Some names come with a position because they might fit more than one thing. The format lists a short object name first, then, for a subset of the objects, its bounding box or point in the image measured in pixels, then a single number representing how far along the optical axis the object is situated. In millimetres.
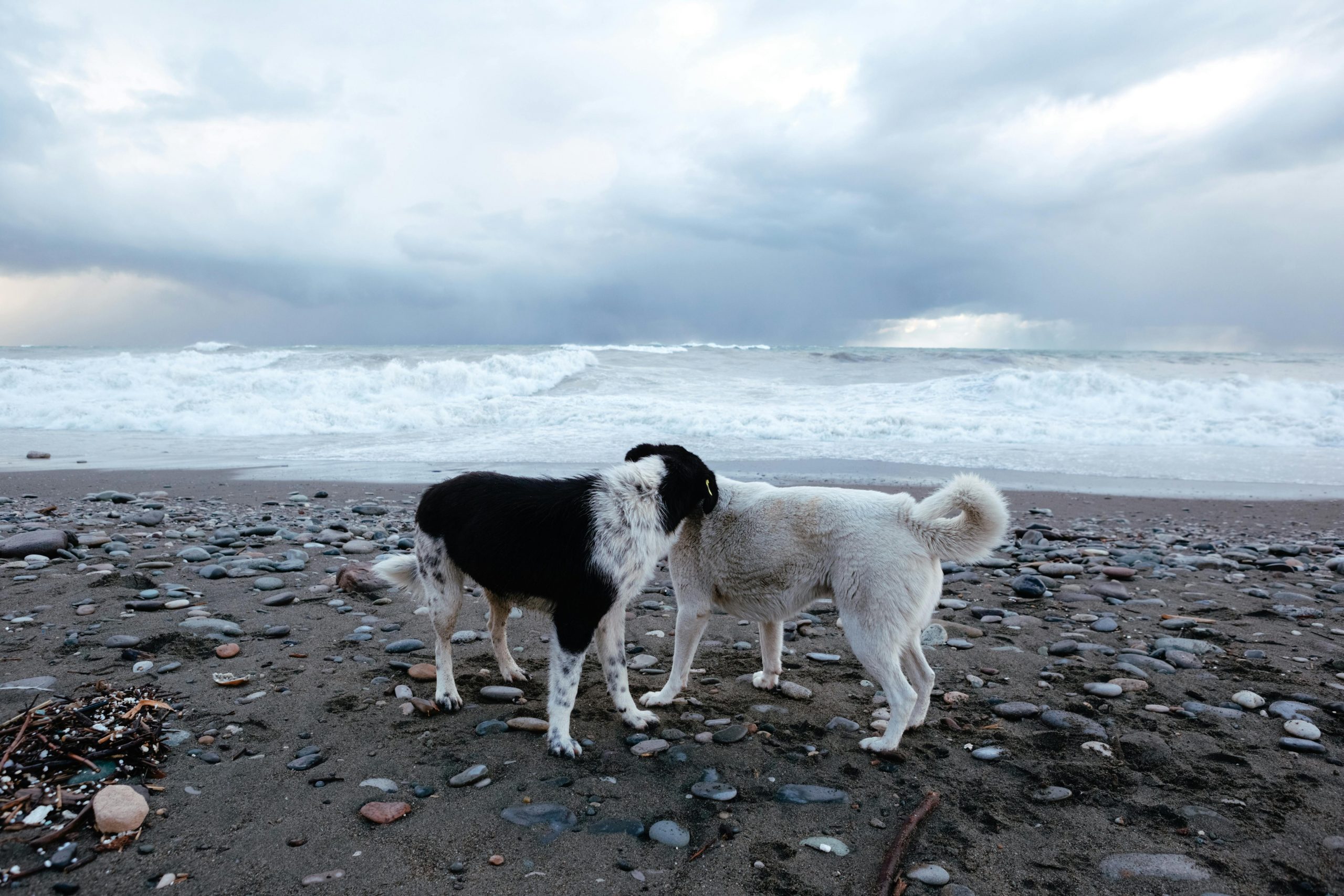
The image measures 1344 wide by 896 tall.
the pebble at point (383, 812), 3078
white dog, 3838
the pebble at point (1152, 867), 2809
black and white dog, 3799
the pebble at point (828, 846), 2985
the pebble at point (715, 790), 3361
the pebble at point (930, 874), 2799
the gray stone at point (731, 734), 3914
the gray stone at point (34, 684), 3979
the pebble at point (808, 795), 3363
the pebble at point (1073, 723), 4004
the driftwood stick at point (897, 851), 2757
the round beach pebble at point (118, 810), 2846
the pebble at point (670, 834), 3021
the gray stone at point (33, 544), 6629
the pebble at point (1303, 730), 3863
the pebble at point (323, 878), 2693
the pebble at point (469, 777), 3402
